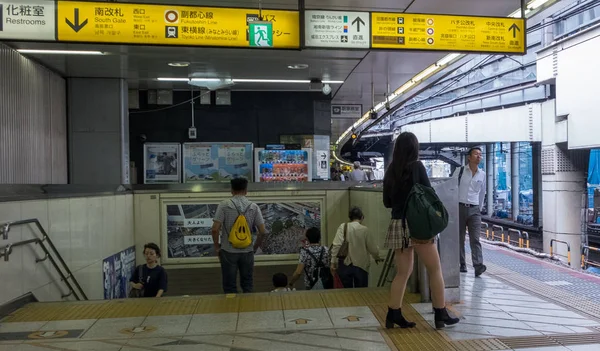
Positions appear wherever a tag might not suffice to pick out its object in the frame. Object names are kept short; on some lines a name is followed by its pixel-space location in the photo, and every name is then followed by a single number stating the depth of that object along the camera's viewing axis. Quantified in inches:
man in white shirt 217.9
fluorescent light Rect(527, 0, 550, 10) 210.9
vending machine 392.2
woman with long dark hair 130.6
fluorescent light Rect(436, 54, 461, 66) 297.7
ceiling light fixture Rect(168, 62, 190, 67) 300.0
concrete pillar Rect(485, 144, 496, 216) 1167.6
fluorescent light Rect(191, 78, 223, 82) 345.7
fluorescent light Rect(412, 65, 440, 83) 333.5
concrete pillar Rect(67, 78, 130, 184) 328.2
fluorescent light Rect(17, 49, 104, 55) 254.4
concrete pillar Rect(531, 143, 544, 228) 904.9
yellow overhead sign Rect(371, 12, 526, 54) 203.3
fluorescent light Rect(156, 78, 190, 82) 350.9
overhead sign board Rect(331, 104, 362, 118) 492.4
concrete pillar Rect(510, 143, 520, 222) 1042.7
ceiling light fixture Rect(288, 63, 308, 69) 305.6
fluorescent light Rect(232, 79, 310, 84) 359.3
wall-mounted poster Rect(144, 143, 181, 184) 388.2
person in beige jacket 205.2
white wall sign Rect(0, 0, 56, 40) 179.3
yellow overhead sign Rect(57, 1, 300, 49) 182.2
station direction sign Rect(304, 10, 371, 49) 197.9
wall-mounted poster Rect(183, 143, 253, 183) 389.7
